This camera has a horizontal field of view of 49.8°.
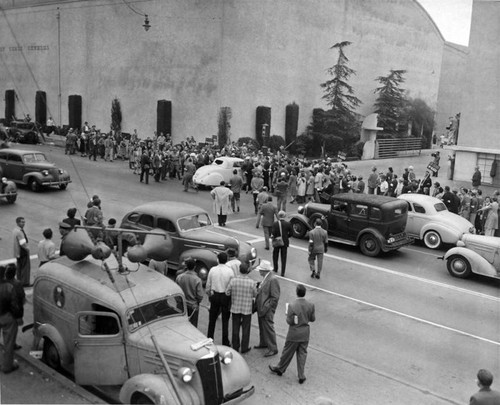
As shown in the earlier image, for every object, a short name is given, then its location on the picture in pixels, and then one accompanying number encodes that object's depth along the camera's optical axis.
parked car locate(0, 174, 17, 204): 18.78
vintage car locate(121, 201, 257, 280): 11.77
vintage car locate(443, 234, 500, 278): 13.77
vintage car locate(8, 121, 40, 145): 37.19
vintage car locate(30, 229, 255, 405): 6.66
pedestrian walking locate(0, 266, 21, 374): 7.77
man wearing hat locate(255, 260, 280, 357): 8.83
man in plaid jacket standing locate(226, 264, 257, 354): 8.82
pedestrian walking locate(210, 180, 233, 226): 16.98
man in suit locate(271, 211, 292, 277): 12.76
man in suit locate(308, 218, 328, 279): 12.76
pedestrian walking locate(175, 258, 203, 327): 8.94
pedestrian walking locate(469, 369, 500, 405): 6.04
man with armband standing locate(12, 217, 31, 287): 10.93
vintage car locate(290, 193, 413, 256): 15.41
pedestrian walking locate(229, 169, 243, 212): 19.88
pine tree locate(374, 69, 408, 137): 42.69
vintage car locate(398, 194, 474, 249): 16.66
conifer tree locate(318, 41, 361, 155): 38.00
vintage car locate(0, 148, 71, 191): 21.11
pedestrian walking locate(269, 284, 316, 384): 8.02
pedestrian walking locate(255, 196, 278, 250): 15.65
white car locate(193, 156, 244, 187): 23.97
